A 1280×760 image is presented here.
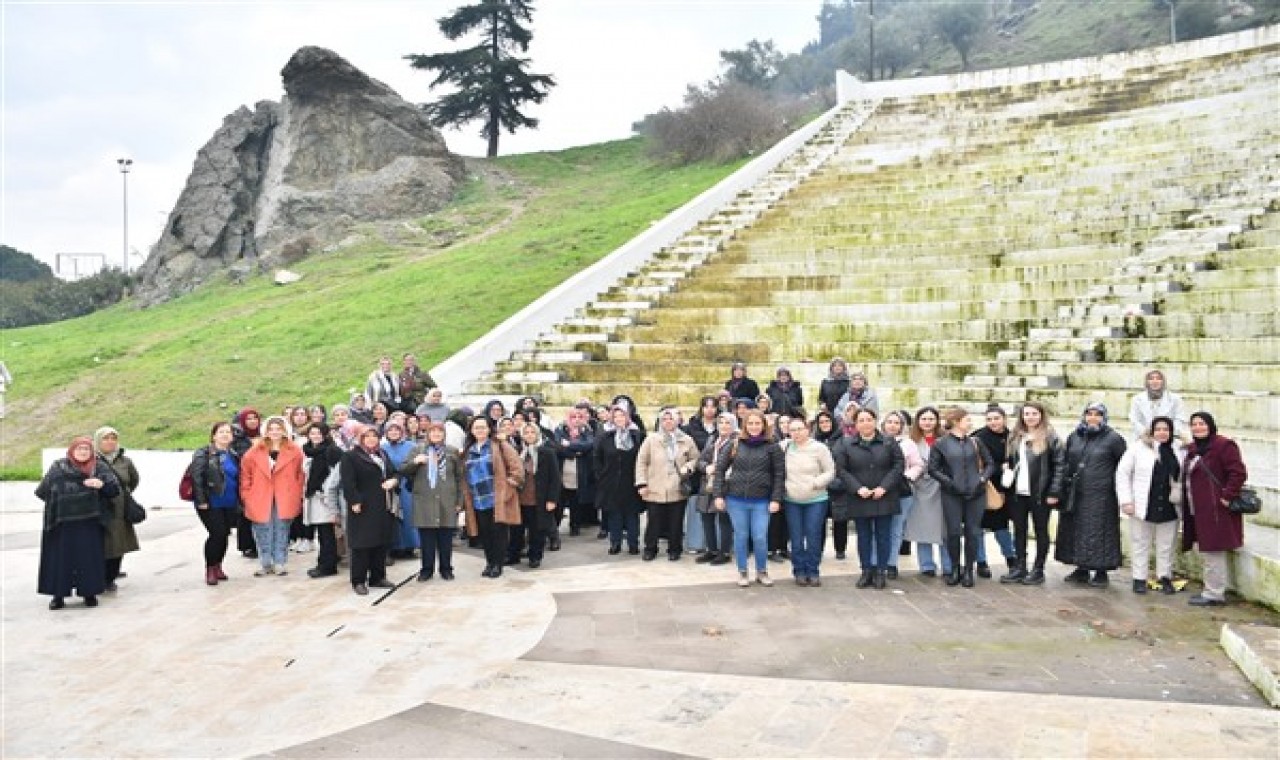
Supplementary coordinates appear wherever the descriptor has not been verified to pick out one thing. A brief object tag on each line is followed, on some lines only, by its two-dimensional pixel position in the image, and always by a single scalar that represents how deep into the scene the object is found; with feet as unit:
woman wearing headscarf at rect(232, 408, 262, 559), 31.12
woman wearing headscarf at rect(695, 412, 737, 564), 28.37
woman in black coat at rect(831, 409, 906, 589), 25.68
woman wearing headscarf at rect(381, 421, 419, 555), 29.50
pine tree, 132.05
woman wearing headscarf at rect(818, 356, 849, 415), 35.60
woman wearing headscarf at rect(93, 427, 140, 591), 27.50
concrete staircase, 37.47
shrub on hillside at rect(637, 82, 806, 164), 100.58
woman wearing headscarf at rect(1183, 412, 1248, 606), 22.63
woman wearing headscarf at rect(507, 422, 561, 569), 29.45
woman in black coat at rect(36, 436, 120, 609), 25.86
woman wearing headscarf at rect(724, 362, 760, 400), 36.91
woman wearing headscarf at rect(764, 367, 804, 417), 35.65
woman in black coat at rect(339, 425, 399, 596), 26.61
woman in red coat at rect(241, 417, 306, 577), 28.89
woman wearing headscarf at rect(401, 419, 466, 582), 27.66
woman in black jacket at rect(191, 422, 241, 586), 28.43
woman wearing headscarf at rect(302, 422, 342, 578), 28.86
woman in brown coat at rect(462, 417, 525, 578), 28.43
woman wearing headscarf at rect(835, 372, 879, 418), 33.37
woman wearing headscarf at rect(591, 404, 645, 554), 30.83
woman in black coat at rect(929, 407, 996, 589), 25.55
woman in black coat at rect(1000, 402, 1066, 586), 25.52
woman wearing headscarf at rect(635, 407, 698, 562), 29.55
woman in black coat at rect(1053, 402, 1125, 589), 24.86
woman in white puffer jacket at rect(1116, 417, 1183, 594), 23.94
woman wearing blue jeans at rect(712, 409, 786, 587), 26.43
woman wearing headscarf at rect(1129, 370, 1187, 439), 27.35
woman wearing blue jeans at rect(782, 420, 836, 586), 26.35
